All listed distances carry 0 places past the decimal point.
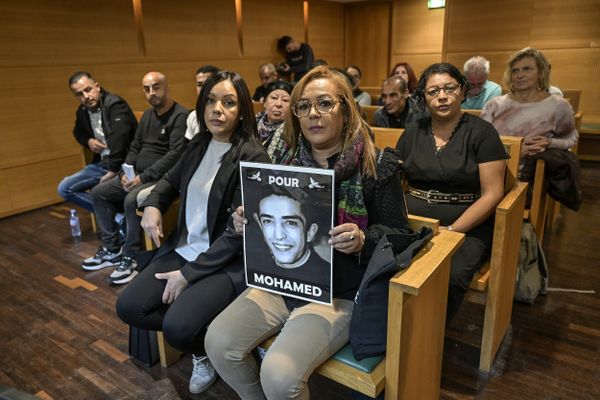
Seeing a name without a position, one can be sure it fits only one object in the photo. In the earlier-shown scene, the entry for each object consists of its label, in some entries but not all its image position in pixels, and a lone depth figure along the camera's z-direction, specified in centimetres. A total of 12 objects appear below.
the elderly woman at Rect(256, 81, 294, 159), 279
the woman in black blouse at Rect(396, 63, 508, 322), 187
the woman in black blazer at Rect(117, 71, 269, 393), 159
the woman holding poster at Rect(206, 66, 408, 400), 132
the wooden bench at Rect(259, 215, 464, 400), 119
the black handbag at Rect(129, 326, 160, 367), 205
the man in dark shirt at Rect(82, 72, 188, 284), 302
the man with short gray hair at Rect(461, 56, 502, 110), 365
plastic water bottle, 364
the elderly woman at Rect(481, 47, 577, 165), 261
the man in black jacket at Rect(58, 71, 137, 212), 334
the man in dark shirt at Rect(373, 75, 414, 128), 312
